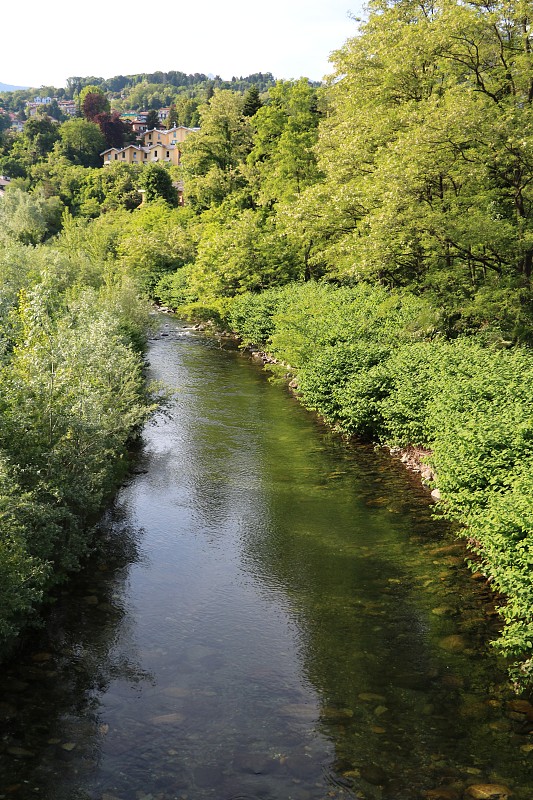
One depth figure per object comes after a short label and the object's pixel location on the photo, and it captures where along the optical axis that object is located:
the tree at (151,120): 163.00
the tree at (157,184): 81.00
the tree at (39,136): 118.88
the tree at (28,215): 59.56
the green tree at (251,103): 55.88
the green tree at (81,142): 121.25
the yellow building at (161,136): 147.32
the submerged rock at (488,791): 7.96
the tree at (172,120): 166.38
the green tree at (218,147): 51.06
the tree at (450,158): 19.77
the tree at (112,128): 137.38
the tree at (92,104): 146.75
